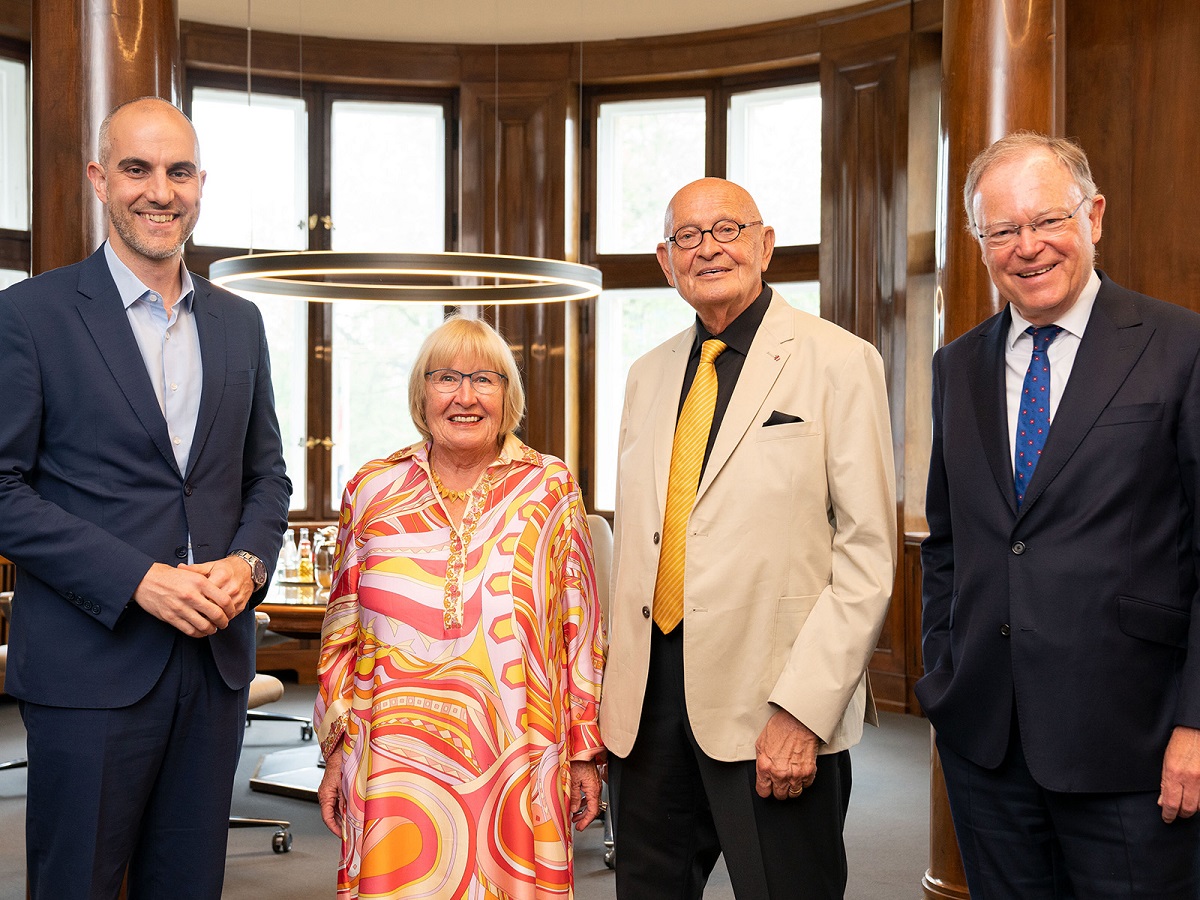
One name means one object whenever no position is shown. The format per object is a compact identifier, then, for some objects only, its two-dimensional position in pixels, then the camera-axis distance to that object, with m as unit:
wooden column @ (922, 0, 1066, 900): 3.32
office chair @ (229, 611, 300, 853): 4.39
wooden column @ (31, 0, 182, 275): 2.92
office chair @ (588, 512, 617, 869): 4.73
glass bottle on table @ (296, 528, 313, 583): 5.80
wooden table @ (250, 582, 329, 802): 4.91
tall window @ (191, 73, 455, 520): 7.93
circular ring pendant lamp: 4.61
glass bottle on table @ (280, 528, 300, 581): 5.88
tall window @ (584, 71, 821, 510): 7.75
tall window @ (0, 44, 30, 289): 7.09
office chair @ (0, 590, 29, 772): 4.87
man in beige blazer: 2.21
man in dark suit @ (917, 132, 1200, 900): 1.97
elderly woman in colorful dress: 2.30
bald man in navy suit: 2.08
